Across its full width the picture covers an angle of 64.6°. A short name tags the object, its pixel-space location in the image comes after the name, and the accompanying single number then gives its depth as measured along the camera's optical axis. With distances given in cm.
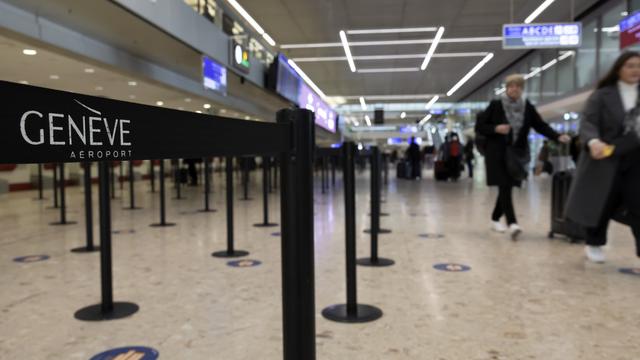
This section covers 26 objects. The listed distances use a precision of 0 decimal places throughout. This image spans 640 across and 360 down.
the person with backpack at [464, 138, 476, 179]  1873
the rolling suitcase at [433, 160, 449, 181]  1614
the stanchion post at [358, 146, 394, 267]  325
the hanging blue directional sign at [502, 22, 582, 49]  1037
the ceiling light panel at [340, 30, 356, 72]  1391
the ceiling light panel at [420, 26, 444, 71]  1364
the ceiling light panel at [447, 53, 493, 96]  1797
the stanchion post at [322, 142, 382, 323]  240
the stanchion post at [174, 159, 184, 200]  963
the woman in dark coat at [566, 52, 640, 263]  329
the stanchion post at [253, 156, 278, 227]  568
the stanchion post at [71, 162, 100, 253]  341
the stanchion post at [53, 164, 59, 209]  808
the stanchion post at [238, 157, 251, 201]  915
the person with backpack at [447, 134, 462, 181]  1559
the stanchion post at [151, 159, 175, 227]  574
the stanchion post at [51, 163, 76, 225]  596
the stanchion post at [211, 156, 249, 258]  391
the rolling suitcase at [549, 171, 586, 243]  433
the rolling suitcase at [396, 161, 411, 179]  1761
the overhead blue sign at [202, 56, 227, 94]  1023
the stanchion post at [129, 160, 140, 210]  788
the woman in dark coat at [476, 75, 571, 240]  473
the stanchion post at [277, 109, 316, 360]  123
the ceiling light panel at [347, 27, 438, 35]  1327
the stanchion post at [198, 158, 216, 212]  614
